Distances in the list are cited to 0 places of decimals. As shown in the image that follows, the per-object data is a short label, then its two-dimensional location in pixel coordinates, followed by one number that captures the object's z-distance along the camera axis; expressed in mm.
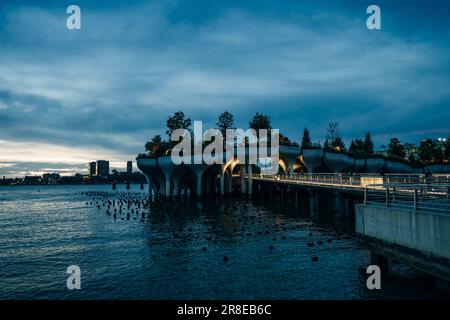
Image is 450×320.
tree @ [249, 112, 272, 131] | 127312
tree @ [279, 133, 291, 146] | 78644
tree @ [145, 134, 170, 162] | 94312
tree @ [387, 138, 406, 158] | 138875
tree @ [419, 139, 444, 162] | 131400
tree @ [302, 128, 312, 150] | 158875
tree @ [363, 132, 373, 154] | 137000
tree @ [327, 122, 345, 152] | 135812
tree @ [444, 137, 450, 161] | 124988
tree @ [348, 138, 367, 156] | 141175
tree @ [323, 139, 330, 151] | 143100
